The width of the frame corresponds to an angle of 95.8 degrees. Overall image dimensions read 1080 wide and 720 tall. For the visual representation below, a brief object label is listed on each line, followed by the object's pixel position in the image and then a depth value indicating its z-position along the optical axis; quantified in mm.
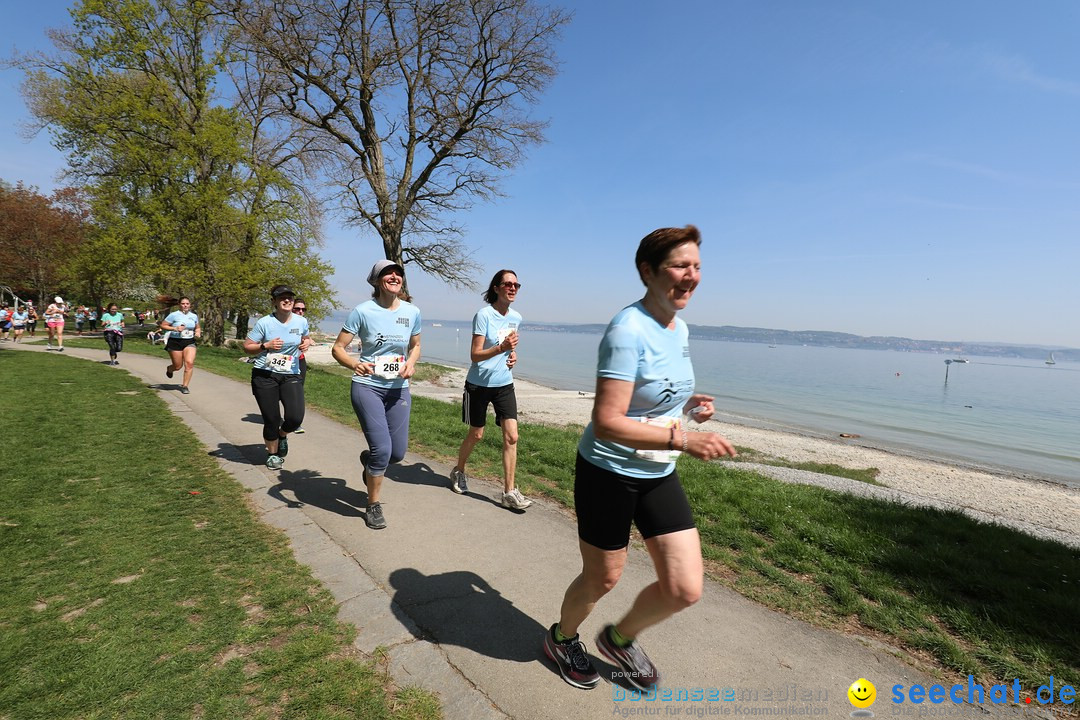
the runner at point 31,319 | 24172
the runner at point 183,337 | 10172
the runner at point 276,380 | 5668
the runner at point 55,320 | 17578
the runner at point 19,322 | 19578
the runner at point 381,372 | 4078
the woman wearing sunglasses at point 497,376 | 4879
